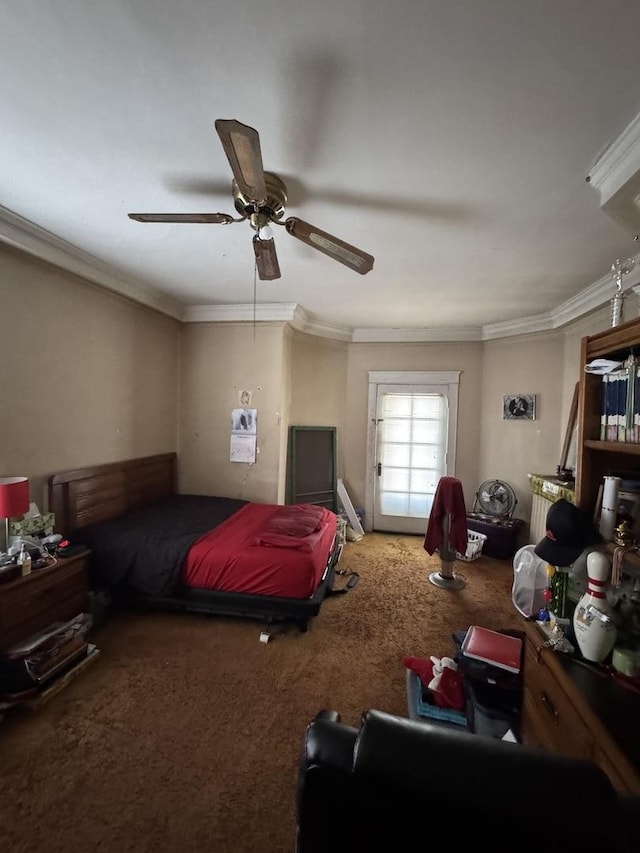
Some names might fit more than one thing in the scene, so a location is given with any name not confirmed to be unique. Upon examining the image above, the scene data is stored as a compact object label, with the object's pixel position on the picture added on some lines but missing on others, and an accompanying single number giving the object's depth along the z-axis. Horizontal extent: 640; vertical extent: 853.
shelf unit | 1.38
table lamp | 1.87
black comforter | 2.41
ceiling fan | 1.20
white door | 4.45
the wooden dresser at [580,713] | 0.86
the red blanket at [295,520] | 2.68
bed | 2.35
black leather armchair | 0.43
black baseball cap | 1.31
